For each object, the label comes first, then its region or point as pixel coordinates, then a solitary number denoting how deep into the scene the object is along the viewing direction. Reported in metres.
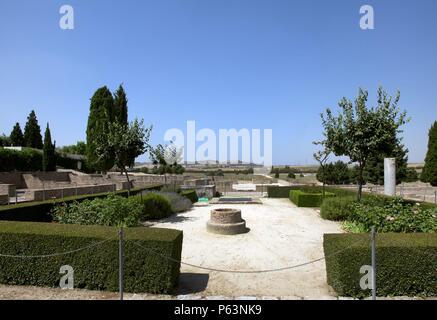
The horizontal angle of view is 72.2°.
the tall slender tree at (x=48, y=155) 37.09
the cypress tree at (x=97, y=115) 34.75
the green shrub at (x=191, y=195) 21.09
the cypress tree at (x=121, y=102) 39.78
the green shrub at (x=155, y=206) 13.95
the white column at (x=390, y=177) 20.50
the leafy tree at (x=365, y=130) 12.87
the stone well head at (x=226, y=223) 11.07
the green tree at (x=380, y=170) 34.09
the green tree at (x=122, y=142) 13.68
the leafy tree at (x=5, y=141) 48.14
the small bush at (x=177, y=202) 16.28
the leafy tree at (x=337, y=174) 41.34
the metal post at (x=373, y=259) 5.13
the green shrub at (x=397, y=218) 7.05
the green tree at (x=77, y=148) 66.77
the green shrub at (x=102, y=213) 8.97
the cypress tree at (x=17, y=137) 48.66
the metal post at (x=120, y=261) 5.25
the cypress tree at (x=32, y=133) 48.88
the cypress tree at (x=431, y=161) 31.38
